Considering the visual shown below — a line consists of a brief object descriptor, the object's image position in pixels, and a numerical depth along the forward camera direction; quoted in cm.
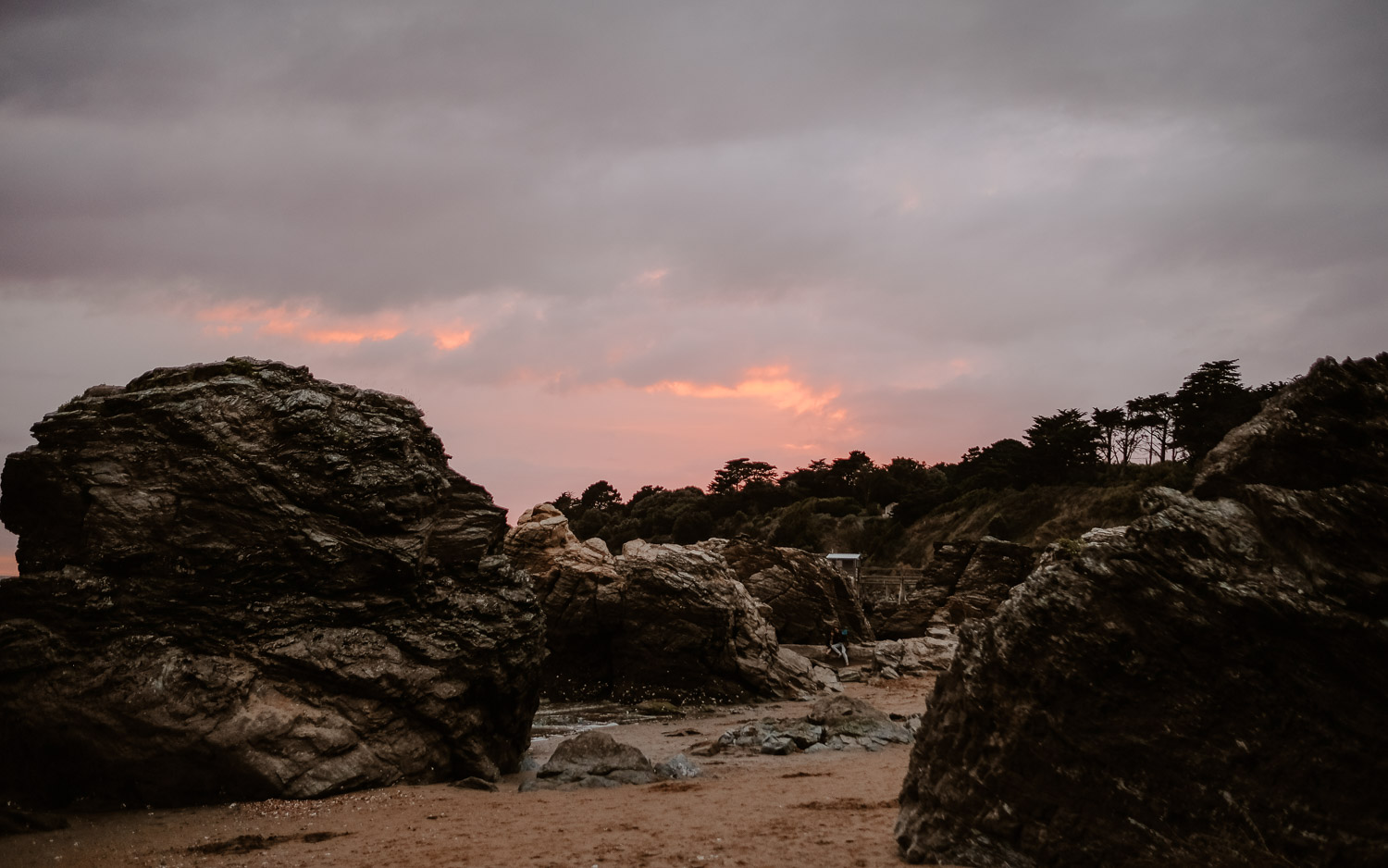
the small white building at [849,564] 5660
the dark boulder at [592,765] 1396
